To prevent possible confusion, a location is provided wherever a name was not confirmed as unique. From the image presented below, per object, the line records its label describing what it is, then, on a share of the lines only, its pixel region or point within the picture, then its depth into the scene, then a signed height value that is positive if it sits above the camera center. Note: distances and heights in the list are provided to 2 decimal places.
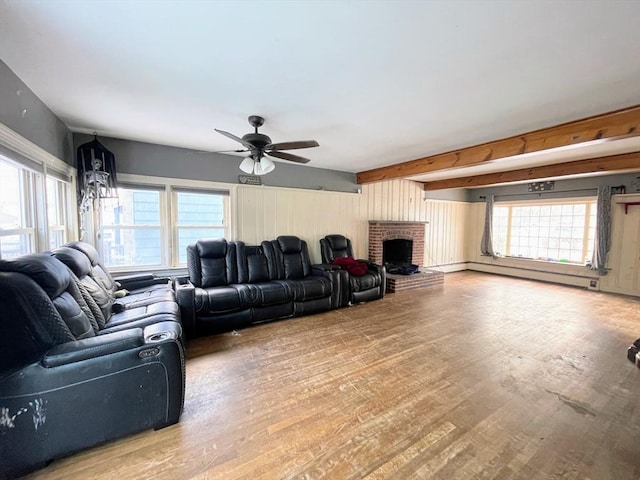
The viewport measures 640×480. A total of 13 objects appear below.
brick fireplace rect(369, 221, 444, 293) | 5.42 -0.52
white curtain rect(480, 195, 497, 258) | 7.18 -0.13
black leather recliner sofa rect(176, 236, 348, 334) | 3.24 -0.85
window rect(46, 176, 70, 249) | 2.85 +0.13
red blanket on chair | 4.59 -0.71
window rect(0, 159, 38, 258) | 2.07 +0.08
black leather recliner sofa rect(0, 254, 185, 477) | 1.43 -0.89
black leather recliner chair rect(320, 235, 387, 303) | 4.48 -0.87
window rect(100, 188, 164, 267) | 3.68 -0.10
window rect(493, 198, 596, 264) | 5.80 -0.04
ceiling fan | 2.66 +0.79
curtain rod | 5.54 +0.81
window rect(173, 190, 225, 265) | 4.12 +0.08
